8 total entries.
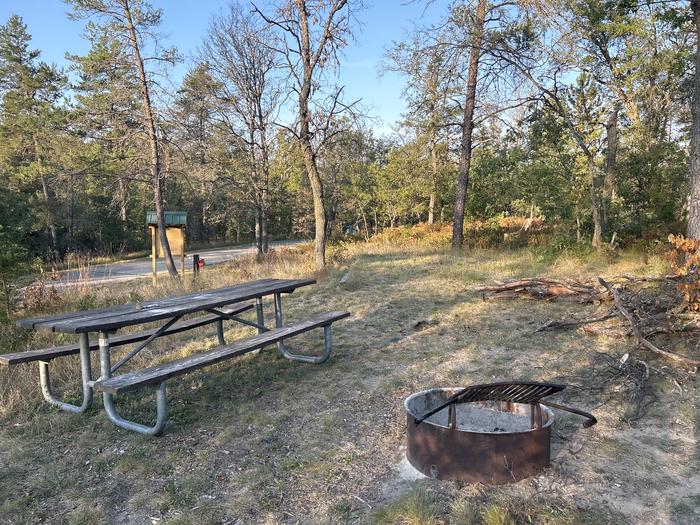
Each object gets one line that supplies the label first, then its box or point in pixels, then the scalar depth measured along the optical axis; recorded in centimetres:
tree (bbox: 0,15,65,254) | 2258
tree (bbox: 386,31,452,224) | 1225
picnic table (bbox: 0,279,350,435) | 303
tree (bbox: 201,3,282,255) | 1736
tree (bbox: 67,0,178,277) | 1216
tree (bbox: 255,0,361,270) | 944
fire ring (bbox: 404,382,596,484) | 240
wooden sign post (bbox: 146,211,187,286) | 1352
